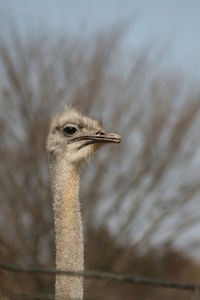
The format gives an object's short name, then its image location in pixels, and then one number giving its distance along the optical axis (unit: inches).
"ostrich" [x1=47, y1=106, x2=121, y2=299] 335.3
